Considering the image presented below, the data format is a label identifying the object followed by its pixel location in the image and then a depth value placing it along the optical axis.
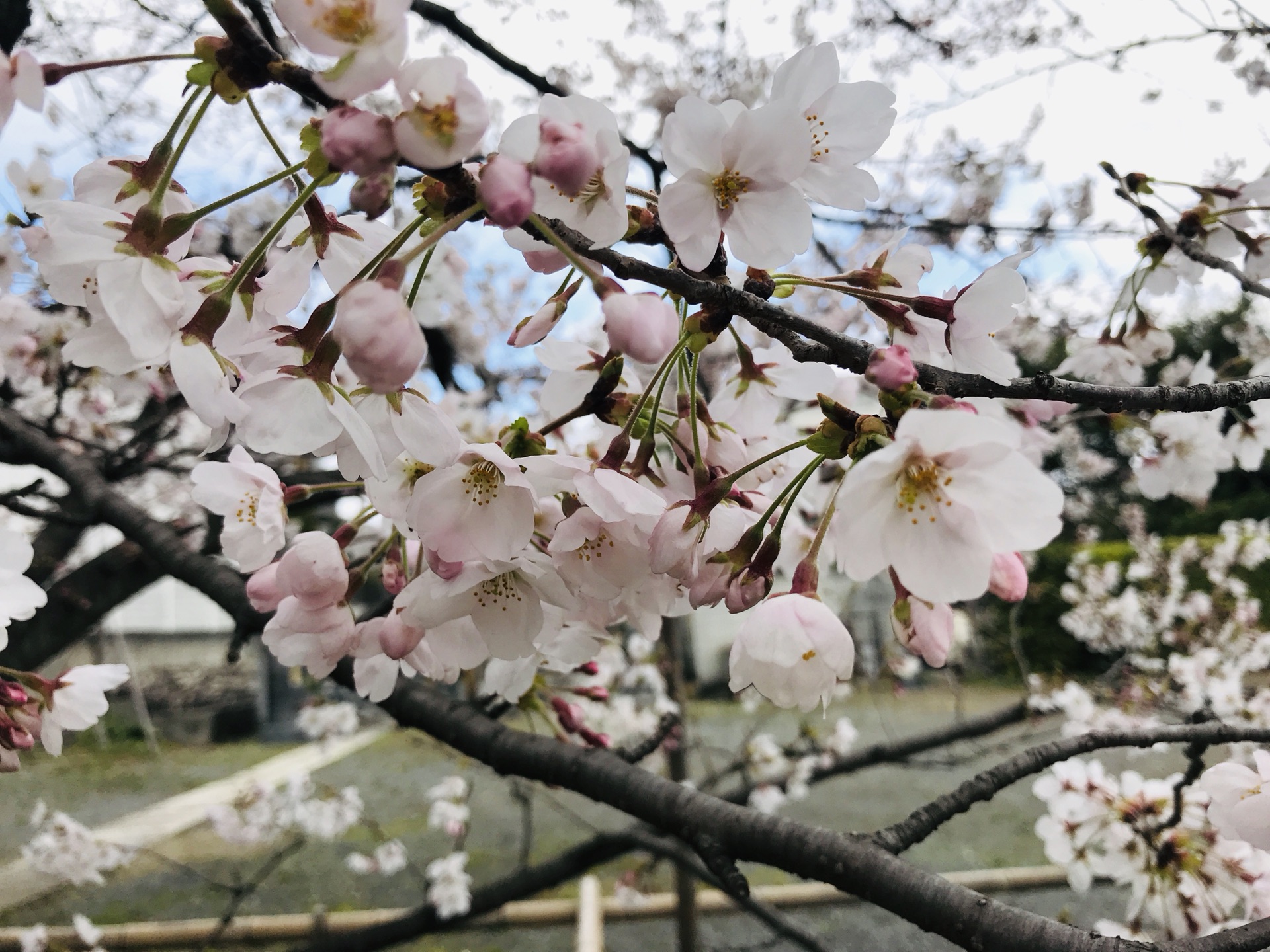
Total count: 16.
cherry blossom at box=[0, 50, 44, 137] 0.17
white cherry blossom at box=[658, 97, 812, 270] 0.19
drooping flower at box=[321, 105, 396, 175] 0.15
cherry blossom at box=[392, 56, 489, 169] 0.15
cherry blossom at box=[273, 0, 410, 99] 0.15
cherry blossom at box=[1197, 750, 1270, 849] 0.25
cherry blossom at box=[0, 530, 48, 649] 0.24
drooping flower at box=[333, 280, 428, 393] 0.15
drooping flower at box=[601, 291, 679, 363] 0.17
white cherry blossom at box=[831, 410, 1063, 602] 0.16
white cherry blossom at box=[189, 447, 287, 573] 0.23
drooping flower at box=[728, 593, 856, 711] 0.19
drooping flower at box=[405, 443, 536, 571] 0.19
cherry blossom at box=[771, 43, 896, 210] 0.21
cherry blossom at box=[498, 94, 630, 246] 0.17
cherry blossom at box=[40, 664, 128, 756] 0.28
